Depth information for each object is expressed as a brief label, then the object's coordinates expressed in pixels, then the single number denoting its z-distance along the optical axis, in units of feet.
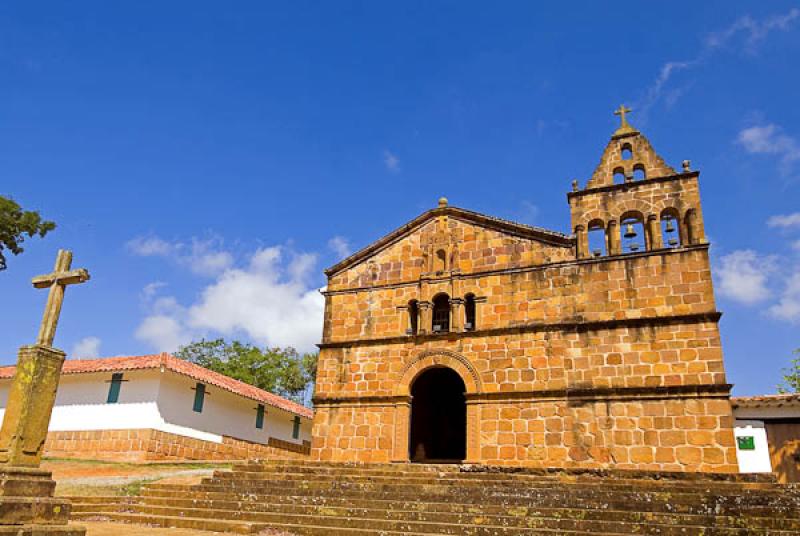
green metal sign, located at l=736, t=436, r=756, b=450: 68.13
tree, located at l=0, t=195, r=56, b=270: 80.27
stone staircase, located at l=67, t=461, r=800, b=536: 31.24
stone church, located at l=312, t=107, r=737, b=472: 49.08
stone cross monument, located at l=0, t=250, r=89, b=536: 23.47
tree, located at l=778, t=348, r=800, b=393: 109.81
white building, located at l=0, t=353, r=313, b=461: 71.20
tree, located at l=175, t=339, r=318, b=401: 137.90
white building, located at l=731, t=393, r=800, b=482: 64.13
